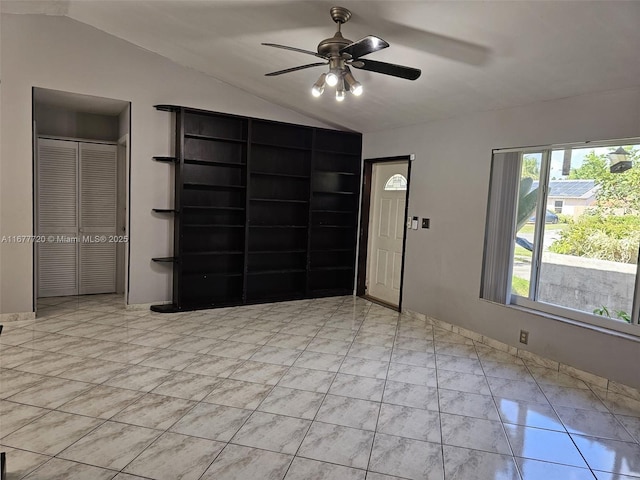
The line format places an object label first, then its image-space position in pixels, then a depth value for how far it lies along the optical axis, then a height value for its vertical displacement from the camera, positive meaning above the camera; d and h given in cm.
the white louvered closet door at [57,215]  505 -20
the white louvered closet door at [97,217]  530 -22
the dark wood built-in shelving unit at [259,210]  488 -1
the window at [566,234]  312 -9
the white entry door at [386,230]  539 -22
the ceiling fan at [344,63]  259 +101
